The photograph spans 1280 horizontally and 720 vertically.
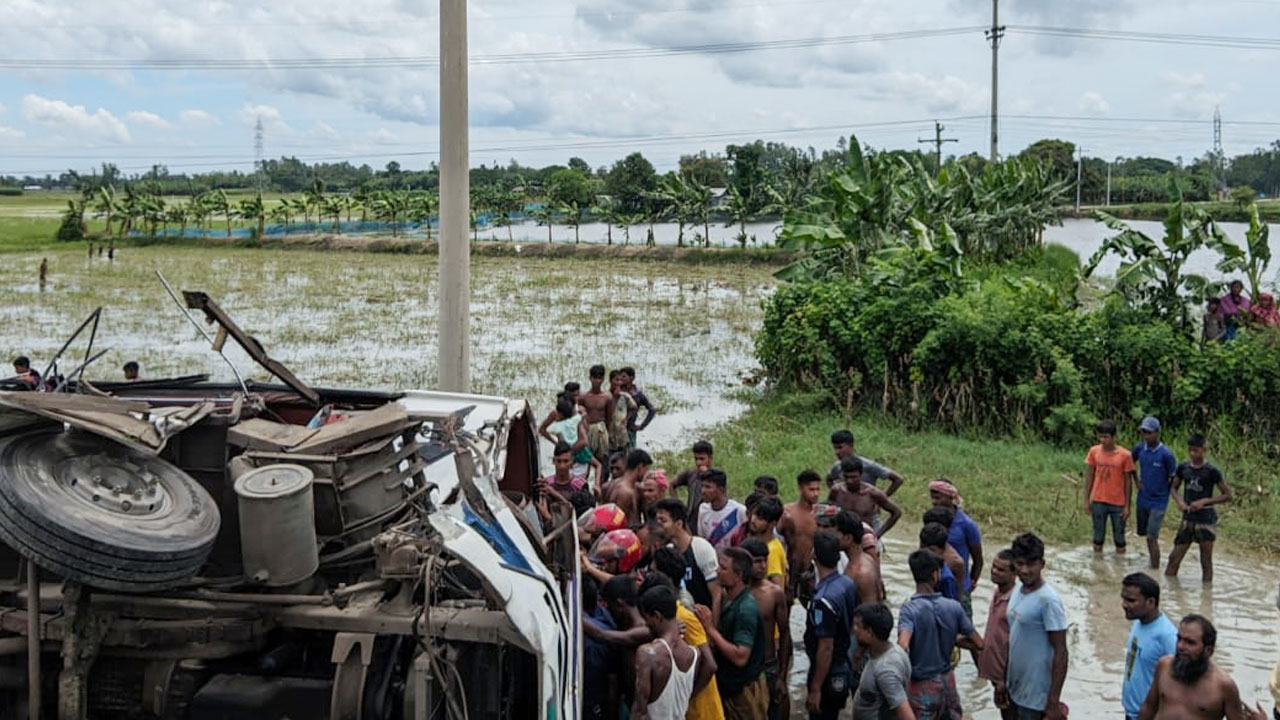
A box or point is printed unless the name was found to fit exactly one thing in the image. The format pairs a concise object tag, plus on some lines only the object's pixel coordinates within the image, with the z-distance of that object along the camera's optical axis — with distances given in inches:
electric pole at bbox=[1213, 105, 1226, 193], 3179.1
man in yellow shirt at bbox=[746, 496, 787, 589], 240.5
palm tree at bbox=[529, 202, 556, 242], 1984.5
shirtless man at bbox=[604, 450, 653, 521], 293.6
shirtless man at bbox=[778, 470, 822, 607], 276.1
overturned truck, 140.7
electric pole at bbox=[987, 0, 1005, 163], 1338.6
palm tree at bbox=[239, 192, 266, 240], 1913.1
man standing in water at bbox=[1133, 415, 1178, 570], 365.7
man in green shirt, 211.2
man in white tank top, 184.5
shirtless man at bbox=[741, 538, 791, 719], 218.7
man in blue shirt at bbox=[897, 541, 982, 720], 210.4
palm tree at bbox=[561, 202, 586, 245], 1909.4
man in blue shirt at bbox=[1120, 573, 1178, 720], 201.2
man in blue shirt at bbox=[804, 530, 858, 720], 218.2
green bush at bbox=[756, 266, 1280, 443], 488.4
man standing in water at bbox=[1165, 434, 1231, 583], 351.6
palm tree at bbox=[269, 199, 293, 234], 1998.0
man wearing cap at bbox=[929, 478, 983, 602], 271.1
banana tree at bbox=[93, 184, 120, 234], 1953.7
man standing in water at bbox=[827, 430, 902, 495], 314.8
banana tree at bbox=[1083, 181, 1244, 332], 525.7
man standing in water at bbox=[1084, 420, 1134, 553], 366.3
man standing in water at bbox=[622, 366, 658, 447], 427.2
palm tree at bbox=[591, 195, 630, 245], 1863.7
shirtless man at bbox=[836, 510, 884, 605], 231.8
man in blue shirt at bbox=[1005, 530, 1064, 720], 213.6
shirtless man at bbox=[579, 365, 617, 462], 407.5
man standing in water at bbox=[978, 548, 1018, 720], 224.1
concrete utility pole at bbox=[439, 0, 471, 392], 374.9
